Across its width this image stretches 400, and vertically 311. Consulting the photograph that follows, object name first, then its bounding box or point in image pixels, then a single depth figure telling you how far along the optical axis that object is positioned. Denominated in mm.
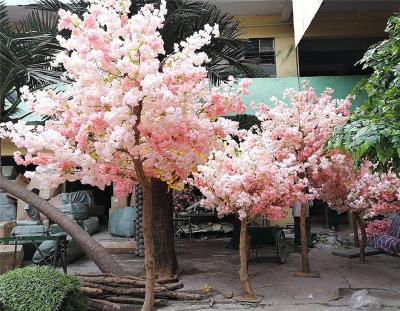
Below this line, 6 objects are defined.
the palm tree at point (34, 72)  7238
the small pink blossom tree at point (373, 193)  8617
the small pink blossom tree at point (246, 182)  6289
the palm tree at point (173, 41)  8102
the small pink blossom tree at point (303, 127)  7695
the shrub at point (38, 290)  4977
